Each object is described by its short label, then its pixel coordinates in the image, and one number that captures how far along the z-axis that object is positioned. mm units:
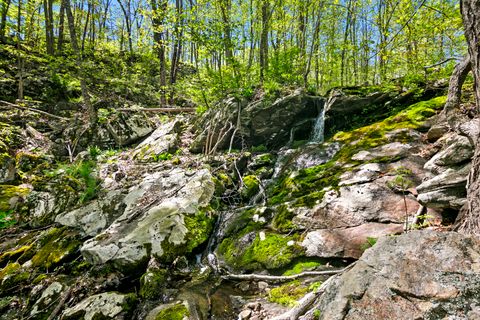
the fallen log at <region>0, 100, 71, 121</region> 10317
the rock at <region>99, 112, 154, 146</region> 11919
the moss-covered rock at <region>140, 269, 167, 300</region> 4508
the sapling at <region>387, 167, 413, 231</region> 4554
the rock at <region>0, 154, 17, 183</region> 8883
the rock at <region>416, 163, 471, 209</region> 3414
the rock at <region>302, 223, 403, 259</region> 4129
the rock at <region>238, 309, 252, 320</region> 3635
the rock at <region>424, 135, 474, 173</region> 3821
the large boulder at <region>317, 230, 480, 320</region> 1799
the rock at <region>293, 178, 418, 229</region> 4473
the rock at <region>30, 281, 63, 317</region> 4544
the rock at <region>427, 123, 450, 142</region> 5557
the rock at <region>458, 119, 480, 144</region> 3597
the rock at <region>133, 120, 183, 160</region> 10094
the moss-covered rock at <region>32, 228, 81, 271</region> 5725
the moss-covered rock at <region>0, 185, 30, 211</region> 7742
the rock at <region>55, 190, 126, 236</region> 6564
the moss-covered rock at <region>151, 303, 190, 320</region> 3755
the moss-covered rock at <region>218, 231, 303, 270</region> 4574
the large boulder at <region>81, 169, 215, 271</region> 5270
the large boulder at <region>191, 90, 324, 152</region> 10109
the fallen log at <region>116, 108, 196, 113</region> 12633
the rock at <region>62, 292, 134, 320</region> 4135
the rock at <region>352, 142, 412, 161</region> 5689
